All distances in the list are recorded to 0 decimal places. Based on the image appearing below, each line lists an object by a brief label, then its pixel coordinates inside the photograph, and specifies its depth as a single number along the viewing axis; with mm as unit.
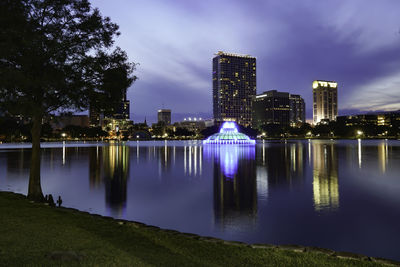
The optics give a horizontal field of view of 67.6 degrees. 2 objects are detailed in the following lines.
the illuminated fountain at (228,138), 121500
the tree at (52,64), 12812
